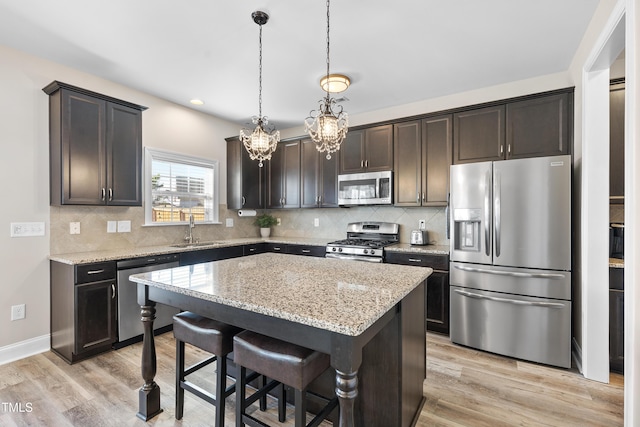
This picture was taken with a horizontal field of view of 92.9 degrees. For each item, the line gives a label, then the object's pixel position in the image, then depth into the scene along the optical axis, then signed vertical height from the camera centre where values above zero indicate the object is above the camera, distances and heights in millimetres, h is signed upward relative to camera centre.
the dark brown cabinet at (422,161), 3408 +615
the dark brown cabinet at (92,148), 2725 +641
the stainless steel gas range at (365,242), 3502 -364
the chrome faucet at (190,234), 3968 -263
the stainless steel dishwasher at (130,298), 2838 -795
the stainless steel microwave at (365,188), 3756 +324
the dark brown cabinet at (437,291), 3133 -811
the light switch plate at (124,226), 3365 -137
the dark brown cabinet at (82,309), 2574 -835
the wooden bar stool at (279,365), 1322 -689
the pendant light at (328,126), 1947 +568
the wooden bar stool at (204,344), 1639 -727
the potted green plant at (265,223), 5027 -153
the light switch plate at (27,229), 2645 -128
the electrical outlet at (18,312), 2650 -853
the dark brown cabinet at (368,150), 3793 +822
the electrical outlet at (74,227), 2982 -130
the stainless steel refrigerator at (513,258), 2520 -396
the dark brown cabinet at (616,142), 2631 +620
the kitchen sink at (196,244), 3629 -382
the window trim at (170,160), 3613 +572
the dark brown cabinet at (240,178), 4496 +539
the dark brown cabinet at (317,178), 4223 +510
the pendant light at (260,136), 2182 +567
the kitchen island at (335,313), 1188 -453
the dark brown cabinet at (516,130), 2834 +836
